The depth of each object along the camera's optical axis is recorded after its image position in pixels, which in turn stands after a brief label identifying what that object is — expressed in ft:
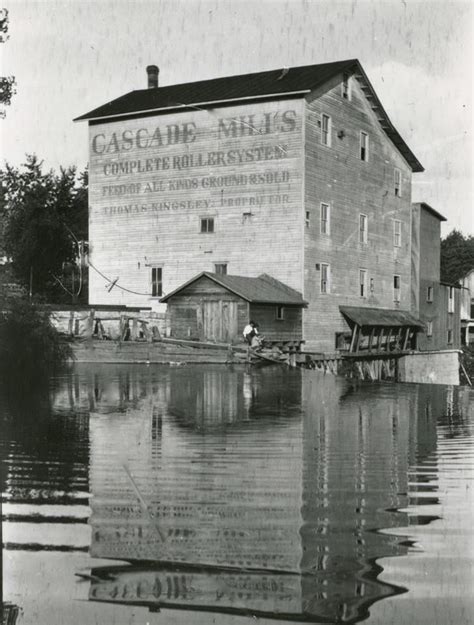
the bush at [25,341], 71.31
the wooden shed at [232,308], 111.75
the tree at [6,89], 88.80
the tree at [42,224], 183.11
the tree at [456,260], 285.84
